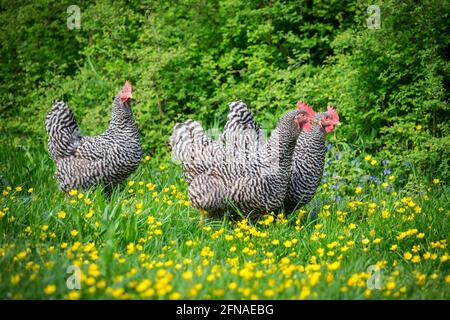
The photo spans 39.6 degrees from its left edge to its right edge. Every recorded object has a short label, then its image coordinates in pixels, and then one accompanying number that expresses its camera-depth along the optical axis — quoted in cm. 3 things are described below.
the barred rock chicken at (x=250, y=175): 513
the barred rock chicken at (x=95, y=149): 572
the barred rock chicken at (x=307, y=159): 538
